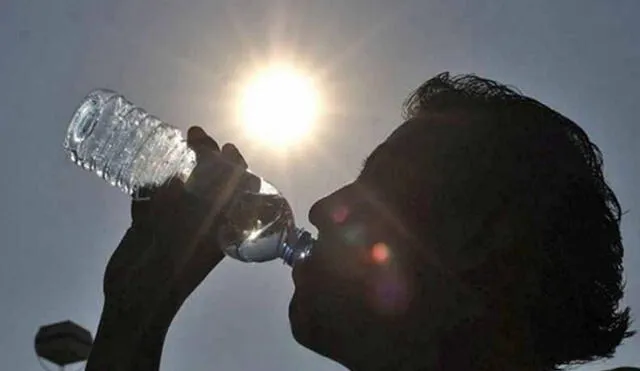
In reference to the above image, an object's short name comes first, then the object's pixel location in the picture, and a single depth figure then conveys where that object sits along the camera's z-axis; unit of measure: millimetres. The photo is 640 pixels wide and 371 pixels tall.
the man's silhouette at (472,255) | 707
